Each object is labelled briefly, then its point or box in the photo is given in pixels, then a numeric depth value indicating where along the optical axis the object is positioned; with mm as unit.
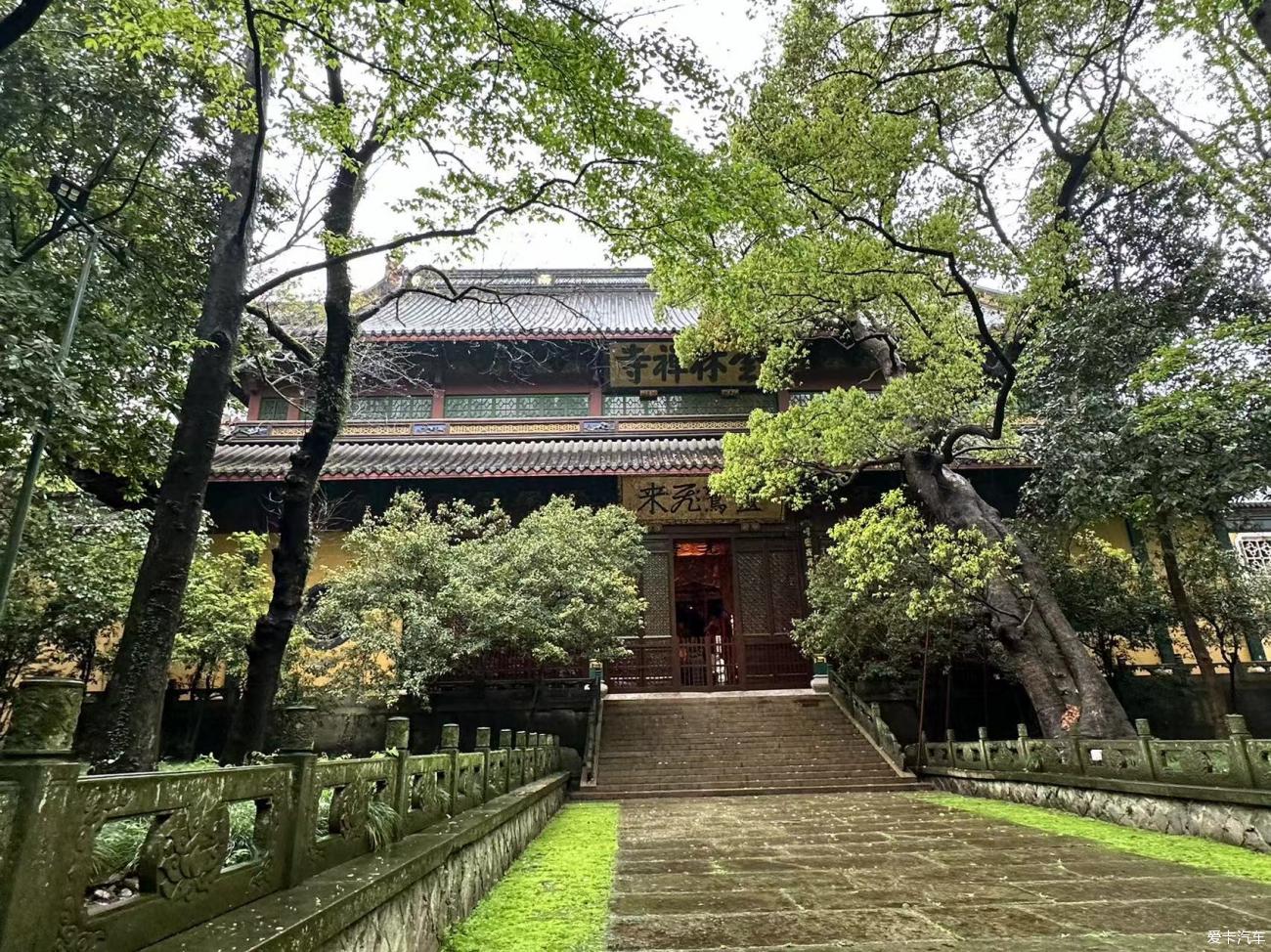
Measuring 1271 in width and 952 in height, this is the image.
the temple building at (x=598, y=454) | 12656
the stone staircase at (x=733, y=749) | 9172
